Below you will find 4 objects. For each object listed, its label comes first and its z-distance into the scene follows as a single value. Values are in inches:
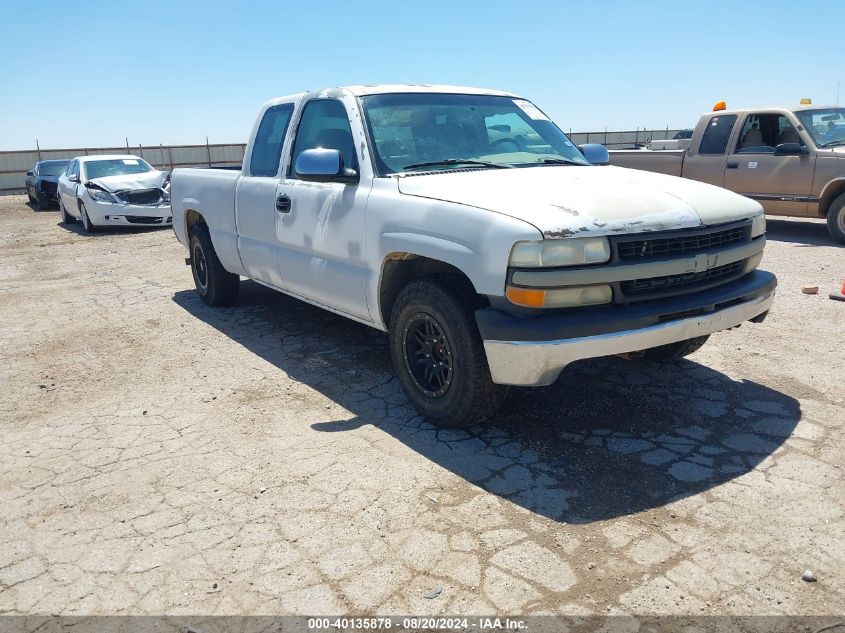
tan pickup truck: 371.9
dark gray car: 803.4
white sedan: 544.7
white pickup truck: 130.0
